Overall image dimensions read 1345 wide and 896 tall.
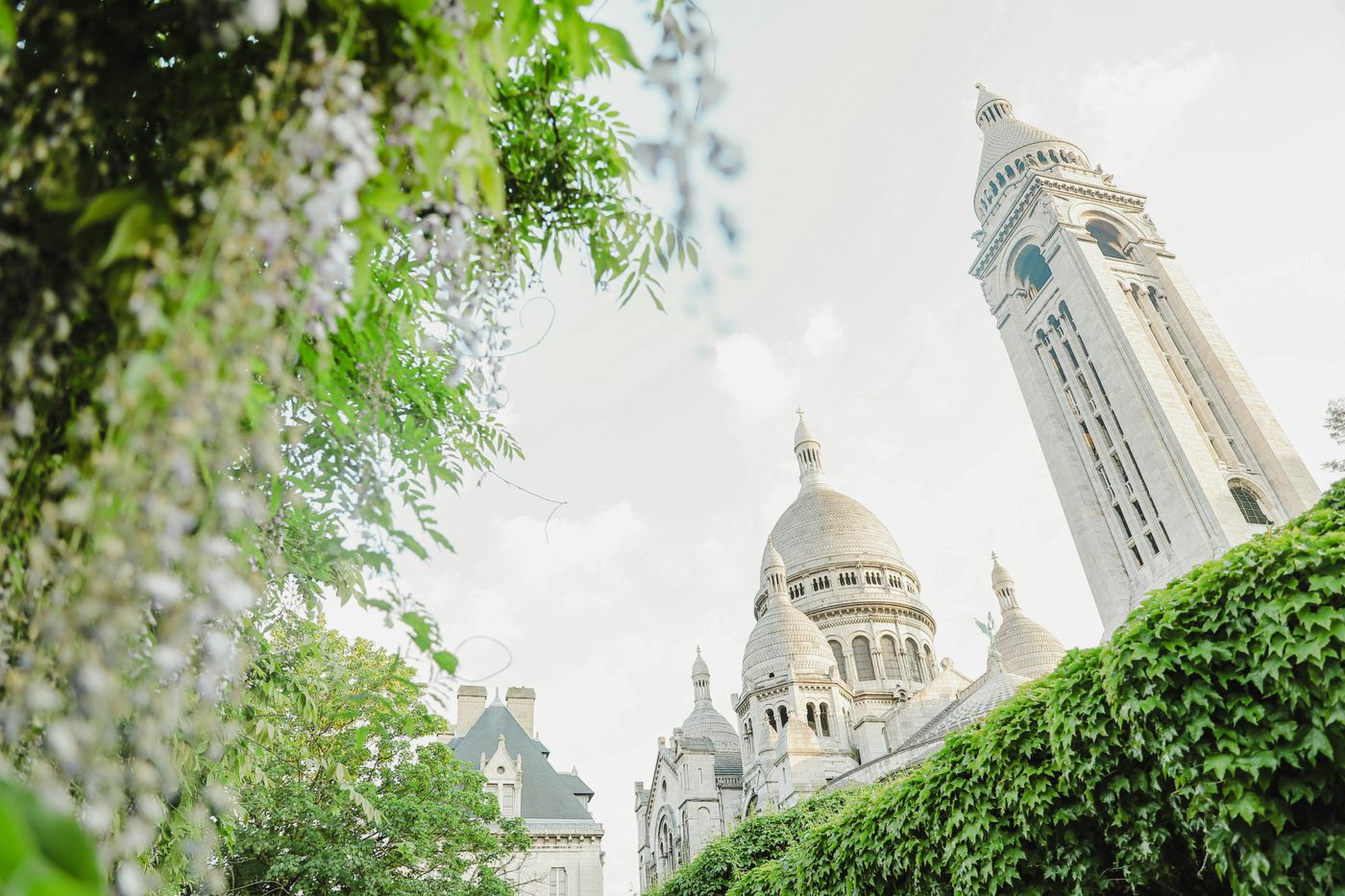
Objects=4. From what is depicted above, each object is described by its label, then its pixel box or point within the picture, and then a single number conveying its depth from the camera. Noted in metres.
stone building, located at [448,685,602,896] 46.84
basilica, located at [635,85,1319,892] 44.12
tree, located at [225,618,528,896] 20.25
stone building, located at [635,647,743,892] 64.44
